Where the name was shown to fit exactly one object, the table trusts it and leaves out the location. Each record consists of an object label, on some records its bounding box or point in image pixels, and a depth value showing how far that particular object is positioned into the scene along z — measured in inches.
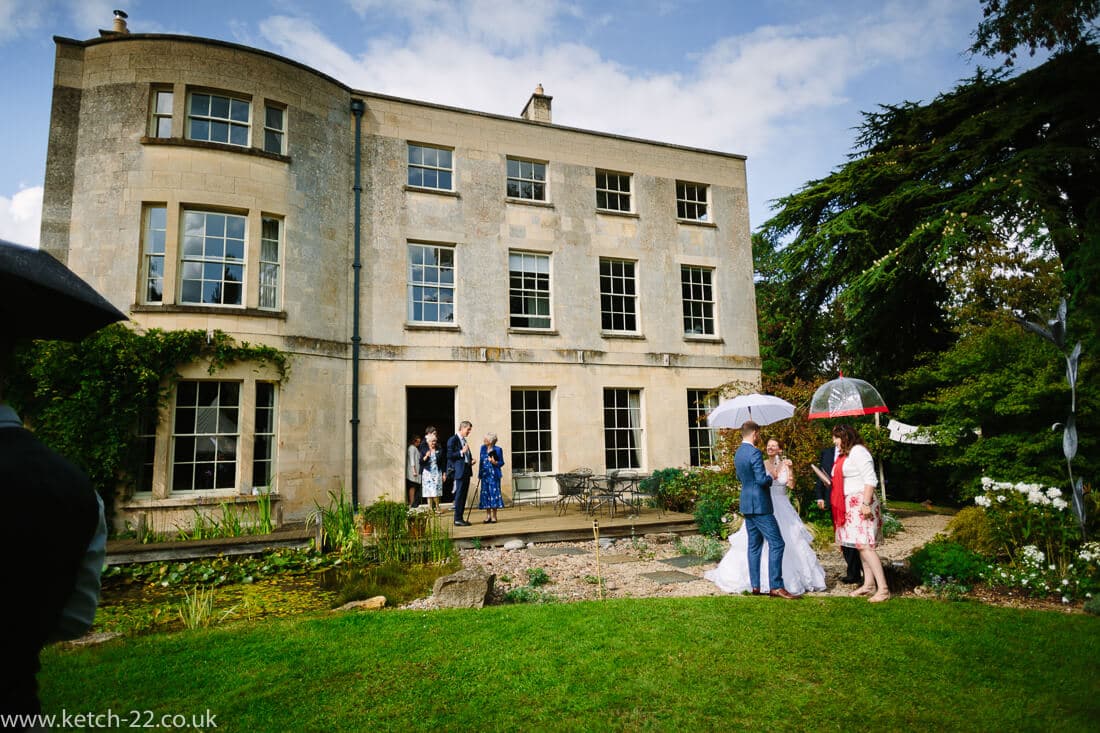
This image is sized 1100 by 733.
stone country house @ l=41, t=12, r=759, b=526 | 477.1
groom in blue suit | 267.3
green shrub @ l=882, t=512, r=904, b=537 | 471.4
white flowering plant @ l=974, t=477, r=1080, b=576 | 294.4
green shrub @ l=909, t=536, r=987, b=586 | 281.4
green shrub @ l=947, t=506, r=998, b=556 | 318.7
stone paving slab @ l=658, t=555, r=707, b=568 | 365.4
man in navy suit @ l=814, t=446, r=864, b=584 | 300.0
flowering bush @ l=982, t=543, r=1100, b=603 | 266.5
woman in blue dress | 486.6
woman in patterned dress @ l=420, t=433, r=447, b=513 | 487.2
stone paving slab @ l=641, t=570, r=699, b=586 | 321.4
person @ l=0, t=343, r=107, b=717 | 59.7
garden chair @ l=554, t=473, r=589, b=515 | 533.6
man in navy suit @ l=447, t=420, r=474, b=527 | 470.9
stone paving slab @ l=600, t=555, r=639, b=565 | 378.6
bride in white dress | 285.0
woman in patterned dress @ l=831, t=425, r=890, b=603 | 267.1
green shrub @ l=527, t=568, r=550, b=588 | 316.8
